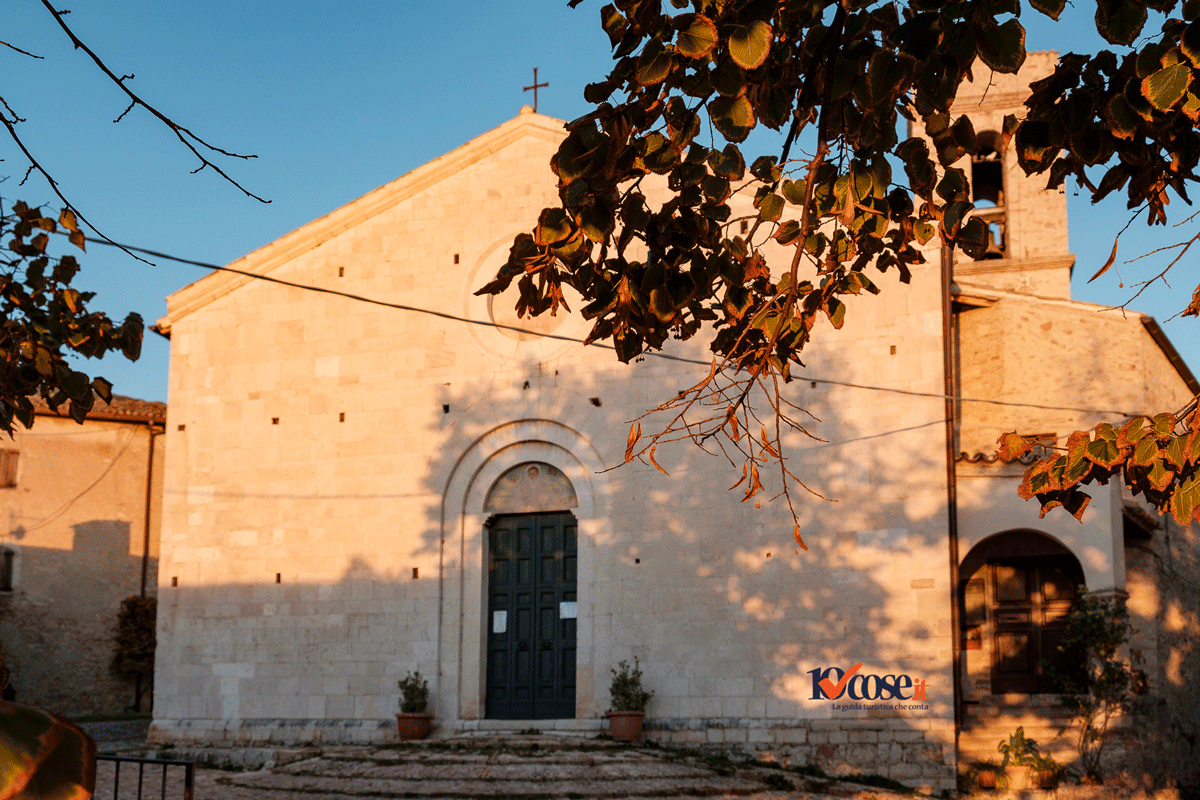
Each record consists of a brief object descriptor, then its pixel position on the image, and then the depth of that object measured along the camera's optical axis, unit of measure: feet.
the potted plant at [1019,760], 43.93
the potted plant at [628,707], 46.65
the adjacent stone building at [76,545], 73.61
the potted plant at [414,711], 49.34
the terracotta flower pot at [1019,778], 44.06
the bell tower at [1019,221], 65.10
